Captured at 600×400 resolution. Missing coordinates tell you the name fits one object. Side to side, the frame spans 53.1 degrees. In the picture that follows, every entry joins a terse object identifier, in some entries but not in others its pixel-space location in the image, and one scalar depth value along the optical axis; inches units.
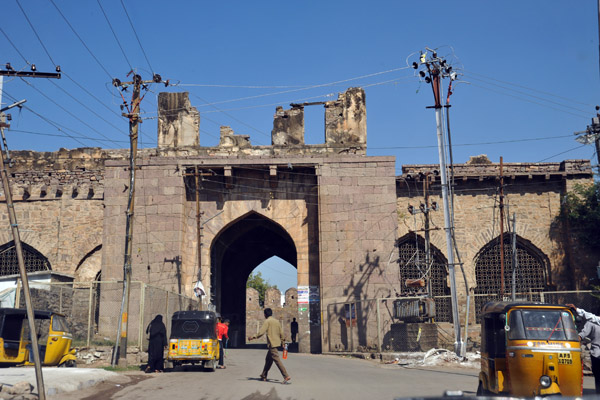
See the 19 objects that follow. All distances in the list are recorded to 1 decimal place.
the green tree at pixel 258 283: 2400.3
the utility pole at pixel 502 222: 819.4
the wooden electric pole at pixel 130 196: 596.1
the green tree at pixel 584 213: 861.8
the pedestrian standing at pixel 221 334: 570.6
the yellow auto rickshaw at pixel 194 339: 519.5
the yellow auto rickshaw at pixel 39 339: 476.4
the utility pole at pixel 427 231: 812.0
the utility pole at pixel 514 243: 750.5
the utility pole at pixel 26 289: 325.1
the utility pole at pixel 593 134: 813.9
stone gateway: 808.3
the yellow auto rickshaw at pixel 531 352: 311.0
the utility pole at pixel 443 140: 625.3
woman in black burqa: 521.3
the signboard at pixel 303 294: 818.8
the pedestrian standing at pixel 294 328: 1178.4
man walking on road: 419.6
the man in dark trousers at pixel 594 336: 357.7
